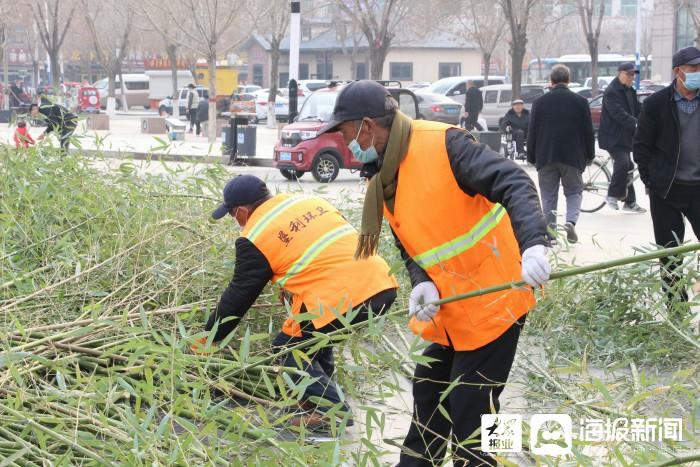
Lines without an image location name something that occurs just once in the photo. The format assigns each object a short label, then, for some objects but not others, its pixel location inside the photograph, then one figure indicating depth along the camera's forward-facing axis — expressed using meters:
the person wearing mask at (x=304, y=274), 4.97
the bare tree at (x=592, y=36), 40.66
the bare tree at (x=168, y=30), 34.38
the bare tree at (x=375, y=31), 33.97
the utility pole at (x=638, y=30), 44.14
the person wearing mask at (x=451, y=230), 3.62
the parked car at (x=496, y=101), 34.75
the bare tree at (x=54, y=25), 39.50
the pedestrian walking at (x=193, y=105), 33.72
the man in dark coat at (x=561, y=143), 10.15
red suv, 17.41
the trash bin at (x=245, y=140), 21.03
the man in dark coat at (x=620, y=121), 11.77
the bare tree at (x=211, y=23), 27.94
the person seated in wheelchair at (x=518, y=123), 20.61
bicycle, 13.57
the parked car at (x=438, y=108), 27.48
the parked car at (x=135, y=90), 60.00
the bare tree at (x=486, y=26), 48.09
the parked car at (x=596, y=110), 30.97
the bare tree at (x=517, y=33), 29.81
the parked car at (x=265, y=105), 44.50
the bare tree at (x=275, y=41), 37.25
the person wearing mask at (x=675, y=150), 6.57
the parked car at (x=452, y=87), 39.72
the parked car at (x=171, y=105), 49.52
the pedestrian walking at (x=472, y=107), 26.41
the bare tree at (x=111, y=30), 44.21
